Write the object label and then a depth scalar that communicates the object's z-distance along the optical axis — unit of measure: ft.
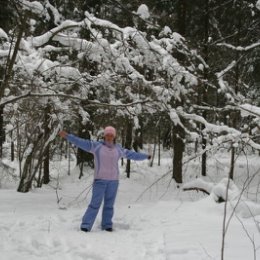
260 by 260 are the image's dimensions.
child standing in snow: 25.96
